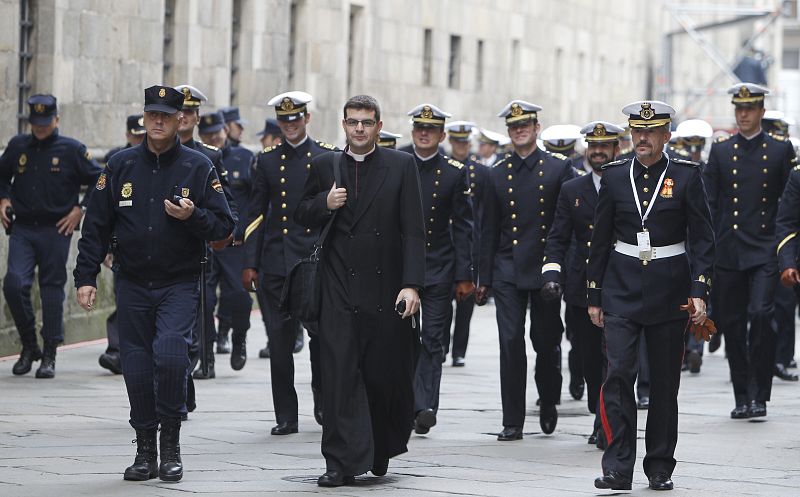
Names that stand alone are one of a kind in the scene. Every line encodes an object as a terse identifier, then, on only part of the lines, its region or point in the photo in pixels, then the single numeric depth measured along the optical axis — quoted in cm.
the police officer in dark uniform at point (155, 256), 1526
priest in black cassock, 1536
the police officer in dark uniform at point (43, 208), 2315
